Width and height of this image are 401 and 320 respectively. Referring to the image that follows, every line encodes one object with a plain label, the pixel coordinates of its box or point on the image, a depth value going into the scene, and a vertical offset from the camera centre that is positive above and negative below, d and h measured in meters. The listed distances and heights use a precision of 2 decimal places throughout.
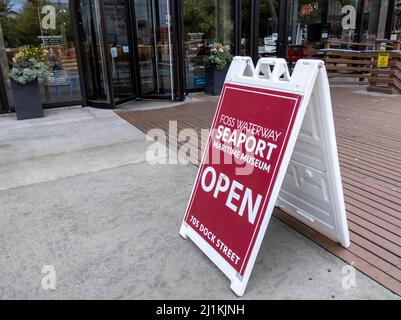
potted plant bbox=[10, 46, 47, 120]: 5.59 -0.49
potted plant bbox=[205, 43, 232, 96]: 7.28 -0.42
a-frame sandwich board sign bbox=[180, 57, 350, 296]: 1.79 -0.67
